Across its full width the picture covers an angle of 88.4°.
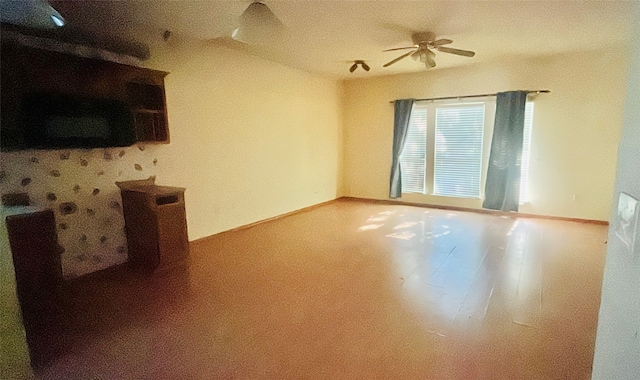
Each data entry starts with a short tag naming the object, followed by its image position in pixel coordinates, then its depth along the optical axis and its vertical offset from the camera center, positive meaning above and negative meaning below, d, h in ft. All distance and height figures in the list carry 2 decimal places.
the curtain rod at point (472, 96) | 15.85 +2.49
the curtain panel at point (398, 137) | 19.44 +0.43
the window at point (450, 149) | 17.56 -0.32
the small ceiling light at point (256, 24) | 8.91 +3.35
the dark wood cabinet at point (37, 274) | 7.07 -2.86
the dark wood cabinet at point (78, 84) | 8.13 +1.86
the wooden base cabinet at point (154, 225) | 10.06 -2.40
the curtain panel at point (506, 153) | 16.34 -0.54
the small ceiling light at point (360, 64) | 16.01 +3.94
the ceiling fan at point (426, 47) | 12.00 +3.63
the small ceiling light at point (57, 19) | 7.16 +2.87
